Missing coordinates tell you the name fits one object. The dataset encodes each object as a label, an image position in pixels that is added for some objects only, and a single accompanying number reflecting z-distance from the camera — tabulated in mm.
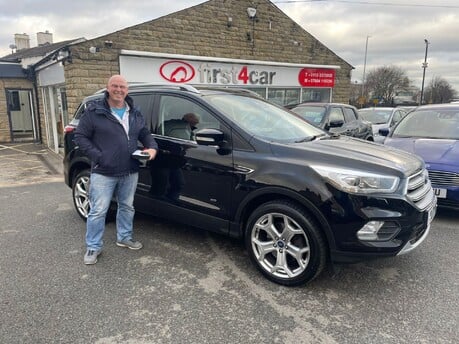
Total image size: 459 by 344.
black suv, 2793
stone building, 8891
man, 3318
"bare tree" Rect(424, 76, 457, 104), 64875
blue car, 4491
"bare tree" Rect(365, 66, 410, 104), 61188
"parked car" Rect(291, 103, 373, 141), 8055
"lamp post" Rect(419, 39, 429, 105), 41181
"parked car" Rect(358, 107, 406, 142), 11680
